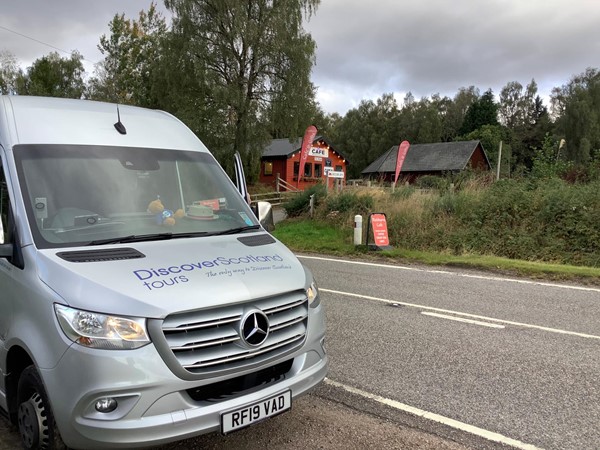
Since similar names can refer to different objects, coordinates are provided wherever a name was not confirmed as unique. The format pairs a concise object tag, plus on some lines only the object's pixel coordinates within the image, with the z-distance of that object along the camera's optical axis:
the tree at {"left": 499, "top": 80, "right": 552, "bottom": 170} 82.94
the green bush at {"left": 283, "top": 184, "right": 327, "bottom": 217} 19.56
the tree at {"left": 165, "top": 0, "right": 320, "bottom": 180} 27.84
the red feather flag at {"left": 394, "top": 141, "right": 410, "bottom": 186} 24.47
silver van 2.48
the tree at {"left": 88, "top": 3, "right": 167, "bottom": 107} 38.88
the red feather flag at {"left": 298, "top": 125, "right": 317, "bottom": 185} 26.18
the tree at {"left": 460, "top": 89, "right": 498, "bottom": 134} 82.06
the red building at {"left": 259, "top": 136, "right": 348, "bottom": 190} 44.41
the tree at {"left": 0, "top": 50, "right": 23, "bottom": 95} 50.31
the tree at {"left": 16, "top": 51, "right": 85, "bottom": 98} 49.25
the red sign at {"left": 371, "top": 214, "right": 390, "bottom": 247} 13.42
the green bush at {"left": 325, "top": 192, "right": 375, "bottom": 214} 16.97
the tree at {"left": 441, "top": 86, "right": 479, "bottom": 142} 90.19
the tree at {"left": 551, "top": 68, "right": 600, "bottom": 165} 67.50
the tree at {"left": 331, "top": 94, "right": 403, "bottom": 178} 77.38
